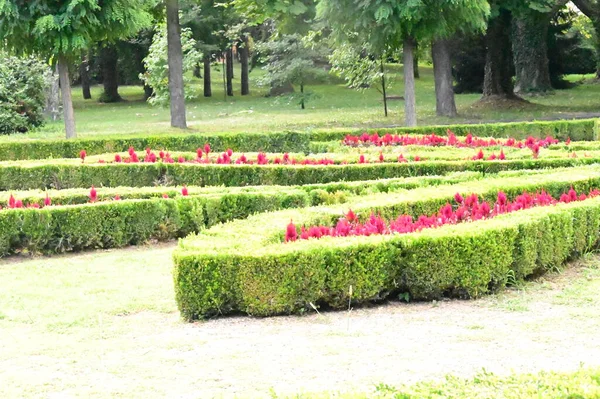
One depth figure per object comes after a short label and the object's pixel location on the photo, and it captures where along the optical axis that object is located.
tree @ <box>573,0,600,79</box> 27.36
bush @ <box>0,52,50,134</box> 27.66
